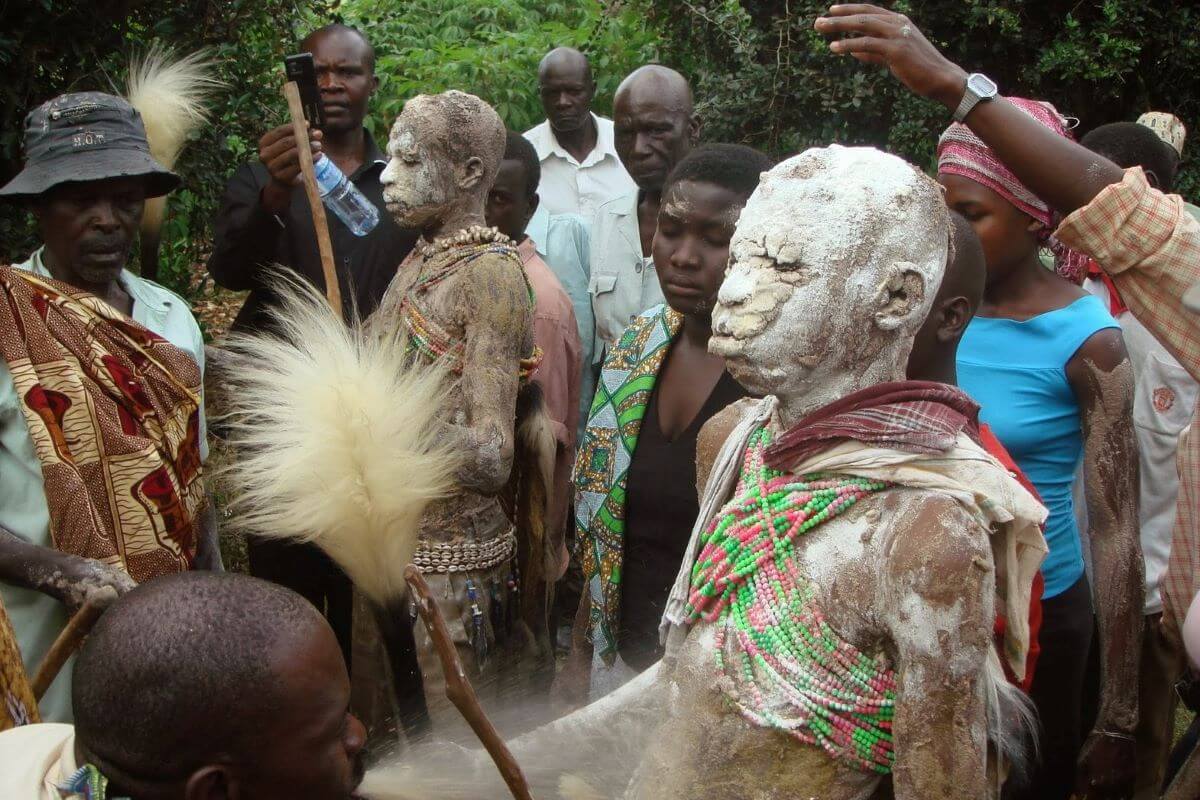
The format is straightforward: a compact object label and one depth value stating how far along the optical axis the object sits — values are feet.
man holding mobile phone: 14.26
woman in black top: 10.45
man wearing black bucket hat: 9.66
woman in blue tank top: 9.91
